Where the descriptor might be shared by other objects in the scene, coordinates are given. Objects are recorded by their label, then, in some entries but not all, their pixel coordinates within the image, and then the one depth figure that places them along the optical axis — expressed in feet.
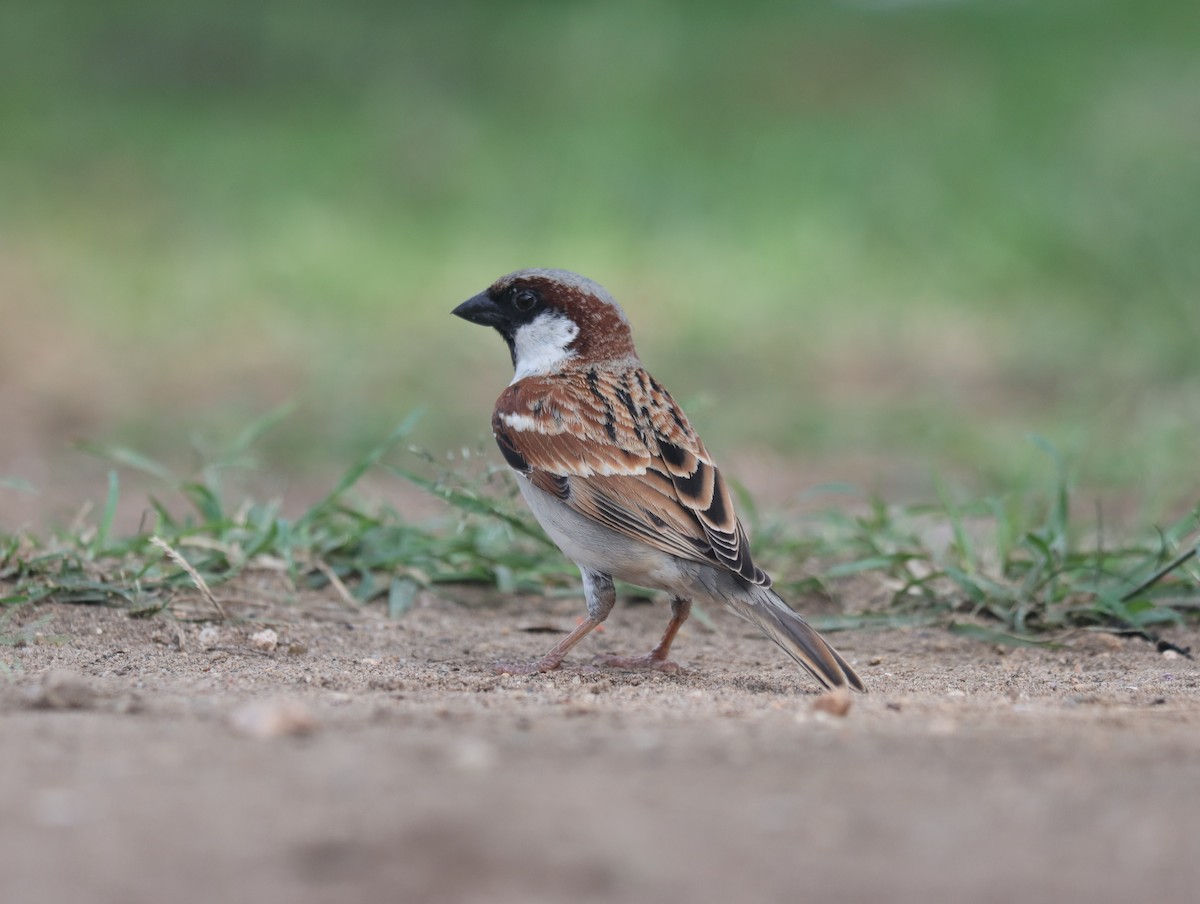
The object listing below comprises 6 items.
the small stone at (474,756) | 17.78
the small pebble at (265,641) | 29.50
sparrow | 28.60
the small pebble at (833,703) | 22.36
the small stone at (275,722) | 19.63
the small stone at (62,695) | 21.81
